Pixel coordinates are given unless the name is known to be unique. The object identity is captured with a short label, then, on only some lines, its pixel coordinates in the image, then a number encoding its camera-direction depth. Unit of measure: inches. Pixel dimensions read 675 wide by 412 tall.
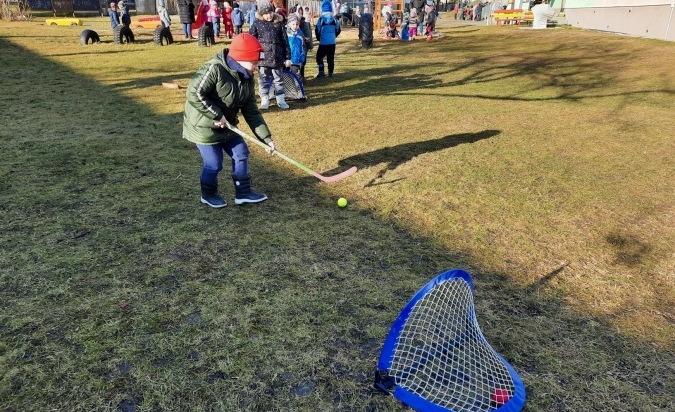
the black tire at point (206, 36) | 718.9
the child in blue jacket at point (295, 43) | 391.9
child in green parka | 161.9
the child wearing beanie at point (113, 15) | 826.6
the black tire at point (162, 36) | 725.3
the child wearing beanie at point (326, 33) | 434.0
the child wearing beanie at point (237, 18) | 868.7
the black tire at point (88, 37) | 701.3
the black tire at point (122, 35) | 712.4
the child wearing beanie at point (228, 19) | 894.4
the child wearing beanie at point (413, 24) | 874.8
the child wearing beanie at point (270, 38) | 314.3
